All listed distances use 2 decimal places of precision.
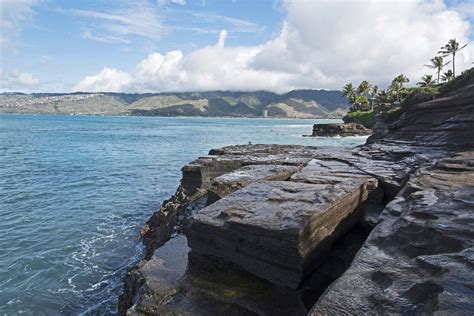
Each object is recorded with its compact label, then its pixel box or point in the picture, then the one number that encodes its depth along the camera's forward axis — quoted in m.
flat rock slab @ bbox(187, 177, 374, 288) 6.43
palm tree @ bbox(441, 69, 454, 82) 98.12
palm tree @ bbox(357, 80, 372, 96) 129.38
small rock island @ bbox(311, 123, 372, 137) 88.06
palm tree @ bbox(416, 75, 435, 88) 101.38
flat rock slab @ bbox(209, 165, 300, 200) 11.61
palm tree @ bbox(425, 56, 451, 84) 102.16
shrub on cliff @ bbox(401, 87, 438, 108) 41.36
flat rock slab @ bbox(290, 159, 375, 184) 10.75
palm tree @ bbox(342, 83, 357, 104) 131.12
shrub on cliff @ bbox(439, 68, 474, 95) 49.43
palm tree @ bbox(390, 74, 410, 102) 106.19
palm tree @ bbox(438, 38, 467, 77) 96.44
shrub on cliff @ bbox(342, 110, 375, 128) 105.75
